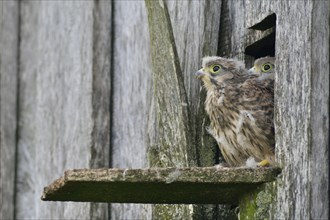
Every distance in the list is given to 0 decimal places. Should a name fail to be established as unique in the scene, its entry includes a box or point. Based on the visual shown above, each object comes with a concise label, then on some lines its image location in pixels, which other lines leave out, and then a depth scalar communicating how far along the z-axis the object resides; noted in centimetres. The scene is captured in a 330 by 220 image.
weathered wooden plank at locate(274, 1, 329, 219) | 793
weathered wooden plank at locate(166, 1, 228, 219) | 933
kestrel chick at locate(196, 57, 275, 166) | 873
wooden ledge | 761
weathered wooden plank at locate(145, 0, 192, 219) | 930
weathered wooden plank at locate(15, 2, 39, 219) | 1149
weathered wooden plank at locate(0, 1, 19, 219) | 1141
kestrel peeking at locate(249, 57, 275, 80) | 927
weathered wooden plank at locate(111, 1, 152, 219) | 1032
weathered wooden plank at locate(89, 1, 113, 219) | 1048
